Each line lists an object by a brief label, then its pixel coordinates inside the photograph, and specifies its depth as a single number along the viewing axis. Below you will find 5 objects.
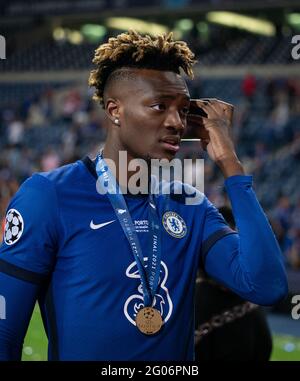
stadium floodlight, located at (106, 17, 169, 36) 26.66
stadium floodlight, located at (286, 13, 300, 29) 24.30
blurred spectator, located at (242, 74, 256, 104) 19.67
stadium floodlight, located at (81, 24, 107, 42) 28.42
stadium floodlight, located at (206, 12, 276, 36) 24.80
